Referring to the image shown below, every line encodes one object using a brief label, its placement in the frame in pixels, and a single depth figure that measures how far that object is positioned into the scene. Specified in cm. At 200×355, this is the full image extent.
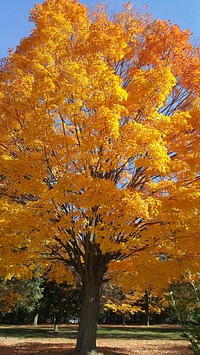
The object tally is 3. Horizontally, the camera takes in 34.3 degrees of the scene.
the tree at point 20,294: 1965
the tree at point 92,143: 753
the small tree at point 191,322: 236
